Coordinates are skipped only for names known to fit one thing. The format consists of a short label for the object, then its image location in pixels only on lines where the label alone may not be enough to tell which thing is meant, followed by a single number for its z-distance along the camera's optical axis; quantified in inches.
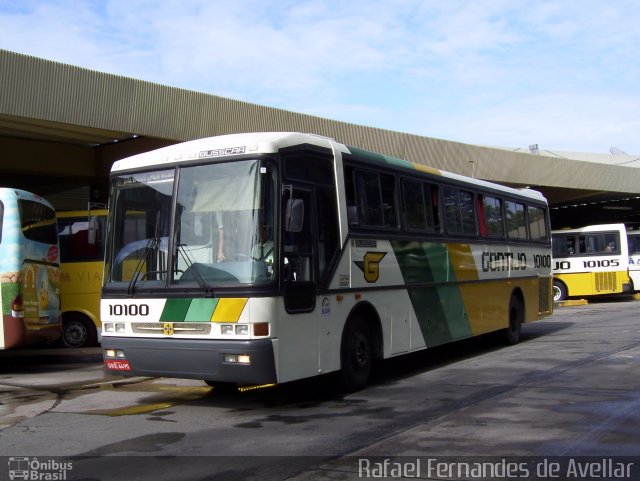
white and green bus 290.0
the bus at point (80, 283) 574.6
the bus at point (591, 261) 1063.6
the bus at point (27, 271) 437.1
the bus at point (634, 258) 1142.3
